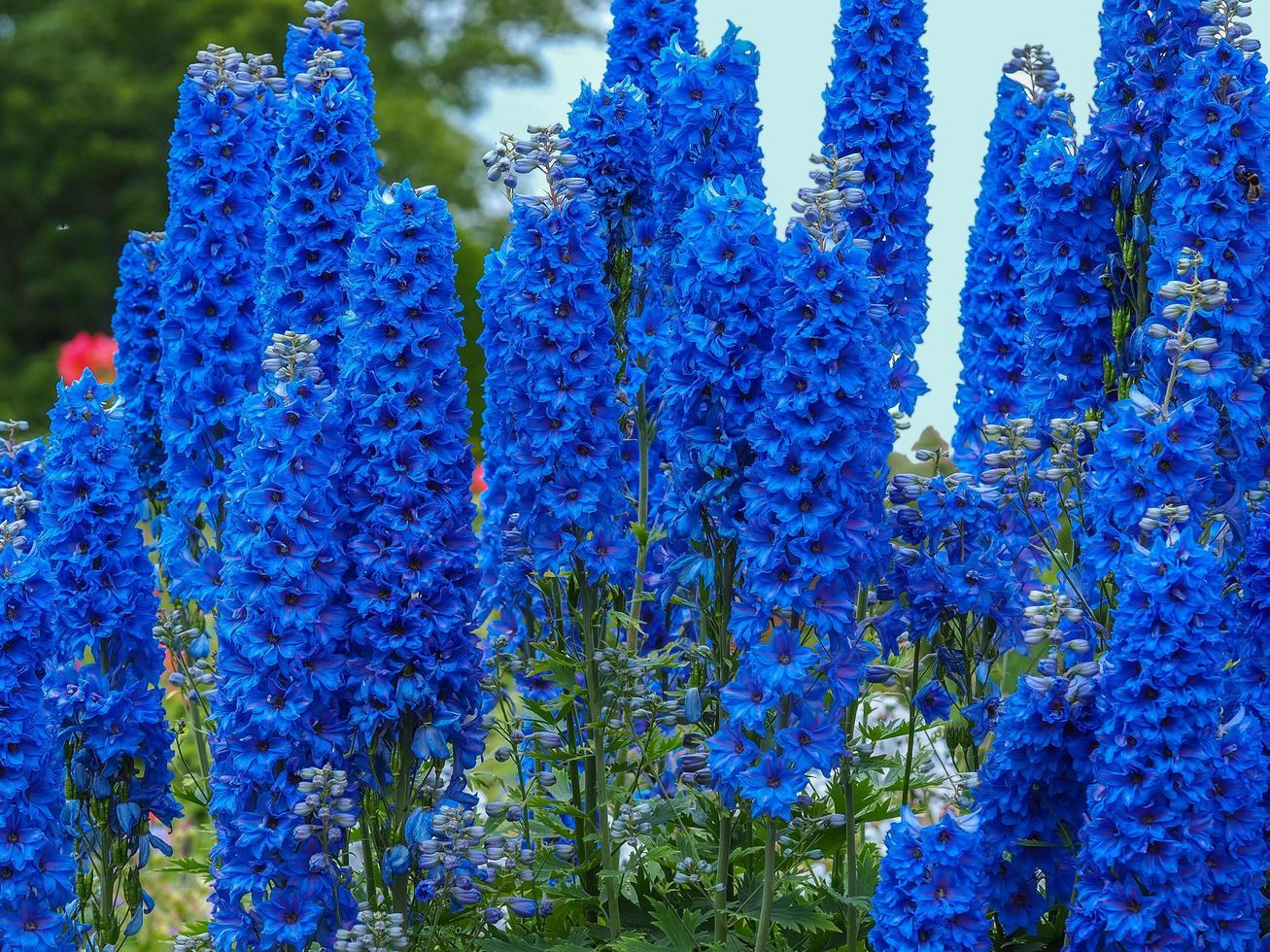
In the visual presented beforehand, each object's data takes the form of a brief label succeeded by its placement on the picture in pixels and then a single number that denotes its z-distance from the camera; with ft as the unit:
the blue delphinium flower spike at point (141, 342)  23.03
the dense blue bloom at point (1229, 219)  16.65
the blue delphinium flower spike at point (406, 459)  16.66
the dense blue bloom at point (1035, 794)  16.12
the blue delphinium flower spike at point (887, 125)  19.45
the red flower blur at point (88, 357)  51.78
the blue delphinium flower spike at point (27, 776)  17.13
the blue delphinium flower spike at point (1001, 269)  21.76
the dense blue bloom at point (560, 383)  17.28
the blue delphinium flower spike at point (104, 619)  18.62
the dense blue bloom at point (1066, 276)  18.38
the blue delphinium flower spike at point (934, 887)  14.89
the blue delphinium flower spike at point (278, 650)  16.29
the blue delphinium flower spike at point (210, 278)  20.54
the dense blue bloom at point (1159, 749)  14.44
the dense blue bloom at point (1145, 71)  18.30
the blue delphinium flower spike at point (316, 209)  18.53
